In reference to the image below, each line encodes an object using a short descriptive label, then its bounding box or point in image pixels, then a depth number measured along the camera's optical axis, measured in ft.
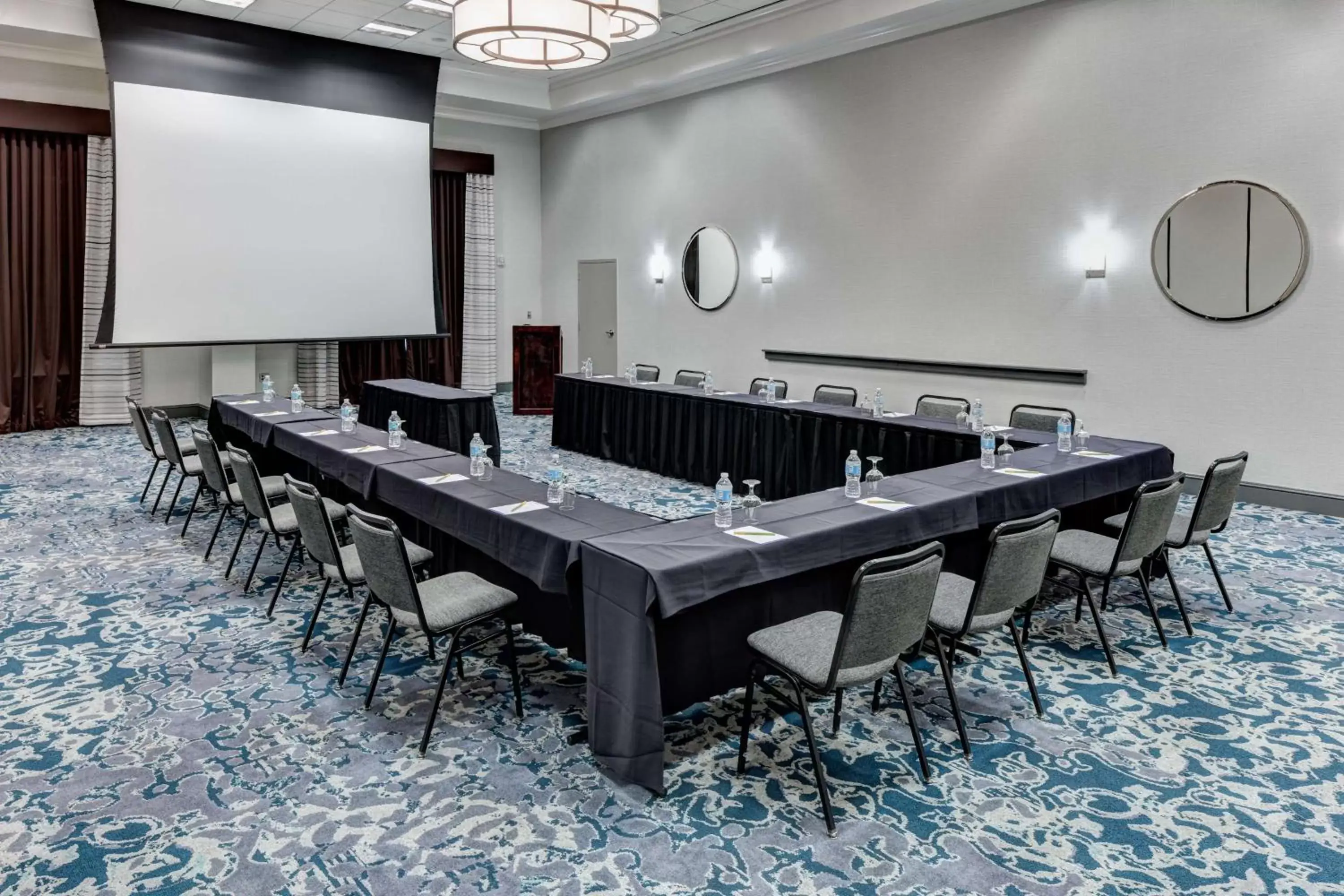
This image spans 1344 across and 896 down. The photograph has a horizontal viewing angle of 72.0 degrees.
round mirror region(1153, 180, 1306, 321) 21.63
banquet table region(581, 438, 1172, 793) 9.73
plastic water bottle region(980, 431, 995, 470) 15.33
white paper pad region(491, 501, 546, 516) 12.34
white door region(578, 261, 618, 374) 41.68
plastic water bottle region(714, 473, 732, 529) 11.29
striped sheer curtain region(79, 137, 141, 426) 33.71
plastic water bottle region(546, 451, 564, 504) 12.56
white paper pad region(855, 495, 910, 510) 12.65
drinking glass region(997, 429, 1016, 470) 15.76
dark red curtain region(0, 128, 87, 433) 32.73
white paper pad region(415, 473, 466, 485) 14.21
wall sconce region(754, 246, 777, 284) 33.76
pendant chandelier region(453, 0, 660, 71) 17.44
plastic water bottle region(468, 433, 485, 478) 14.53
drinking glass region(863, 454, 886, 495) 13.26
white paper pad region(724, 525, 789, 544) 10.93
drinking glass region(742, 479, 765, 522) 11.94
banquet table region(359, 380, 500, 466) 25.36
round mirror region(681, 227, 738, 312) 35.50
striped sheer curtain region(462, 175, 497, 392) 43.14
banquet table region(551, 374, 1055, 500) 20.40
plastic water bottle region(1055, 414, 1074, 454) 16.97
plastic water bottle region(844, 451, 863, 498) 12.91
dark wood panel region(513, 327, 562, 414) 38.50
